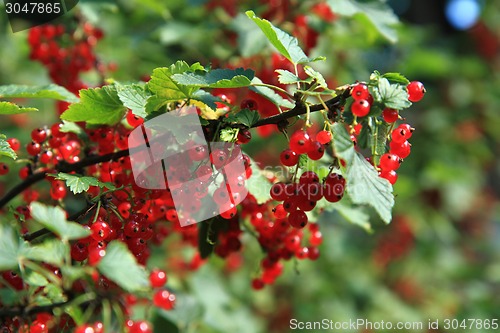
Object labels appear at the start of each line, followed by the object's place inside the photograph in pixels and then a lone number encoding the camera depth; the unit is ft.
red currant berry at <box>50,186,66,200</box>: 2.02
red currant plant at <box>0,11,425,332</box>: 1.79
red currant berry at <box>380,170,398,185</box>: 1.90
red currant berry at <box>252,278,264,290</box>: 2.26
